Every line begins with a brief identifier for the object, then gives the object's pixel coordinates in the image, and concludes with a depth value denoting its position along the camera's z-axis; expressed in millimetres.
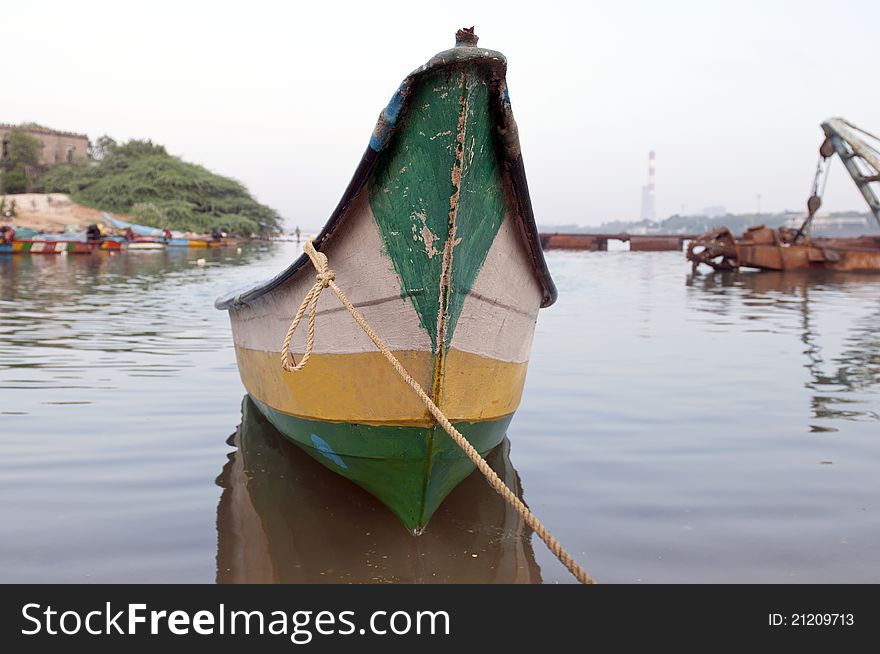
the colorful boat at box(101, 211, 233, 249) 38750
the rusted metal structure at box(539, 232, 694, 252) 49781
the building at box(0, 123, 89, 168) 58969
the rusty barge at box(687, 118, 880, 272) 23531
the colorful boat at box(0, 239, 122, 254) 28641
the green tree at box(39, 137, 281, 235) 50625
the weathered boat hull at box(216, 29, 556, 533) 3217
